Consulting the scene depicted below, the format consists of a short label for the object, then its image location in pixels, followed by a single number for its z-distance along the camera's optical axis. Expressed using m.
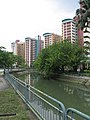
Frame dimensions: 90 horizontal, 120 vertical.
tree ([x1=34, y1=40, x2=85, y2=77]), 17.46
